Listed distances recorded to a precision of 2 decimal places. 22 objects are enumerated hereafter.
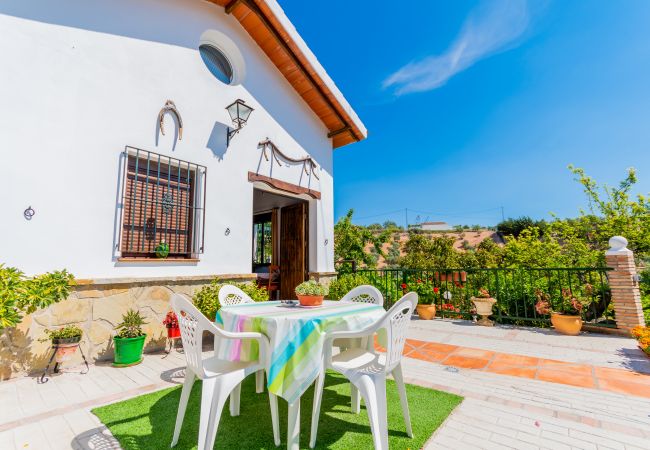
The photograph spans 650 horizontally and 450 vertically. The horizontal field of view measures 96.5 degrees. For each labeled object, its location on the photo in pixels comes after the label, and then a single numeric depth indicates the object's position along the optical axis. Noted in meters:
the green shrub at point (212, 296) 3.90
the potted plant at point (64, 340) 2.94
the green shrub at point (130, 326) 3.40
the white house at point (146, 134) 3.12
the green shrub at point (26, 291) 2.43
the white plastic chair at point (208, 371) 1.57
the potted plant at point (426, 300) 6.21
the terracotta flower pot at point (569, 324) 4.58
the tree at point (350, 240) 11.09
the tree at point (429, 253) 10.44
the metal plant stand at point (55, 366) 2.85
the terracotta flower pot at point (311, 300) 2.41
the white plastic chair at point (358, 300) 2.24
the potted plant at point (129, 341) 3.28
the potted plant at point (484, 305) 5.48
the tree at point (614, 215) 7.97
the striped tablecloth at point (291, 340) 1.69
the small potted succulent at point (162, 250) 4.03
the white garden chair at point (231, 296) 2.92
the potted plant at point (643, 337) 3.41
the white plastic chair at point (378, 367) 1.57
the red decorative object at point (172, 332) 3.70
